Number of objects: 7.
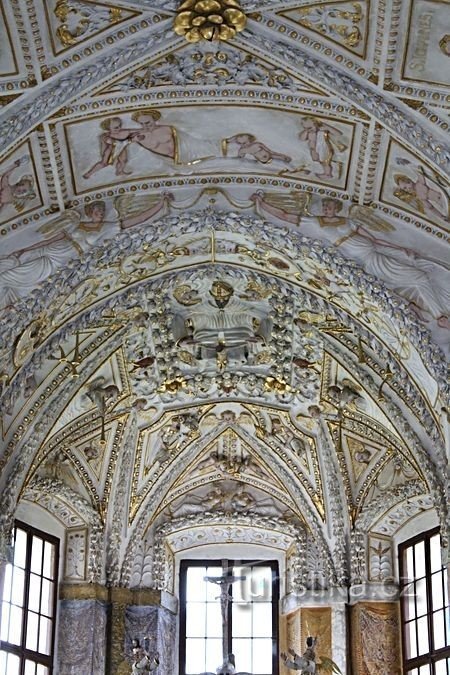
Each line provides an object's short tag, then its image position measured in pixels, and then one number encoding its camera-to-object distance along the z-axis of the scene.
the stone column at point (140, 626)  19.67
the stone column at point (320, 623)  19.59
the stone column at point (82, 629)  19.36
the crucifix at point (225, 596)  19.23
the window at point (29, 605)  18.97
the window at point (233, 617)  20.44
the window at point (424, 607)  18.78
